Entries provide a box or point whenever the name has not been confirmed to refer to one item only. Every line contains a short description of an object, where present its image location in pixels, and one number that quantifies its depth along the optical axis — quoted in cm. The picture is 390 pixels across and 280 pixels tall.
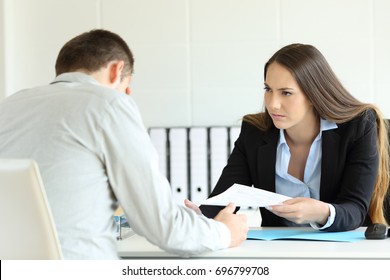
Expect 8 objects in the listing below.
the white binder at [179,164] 803
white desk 328
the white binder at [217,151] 801
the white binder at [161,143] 806
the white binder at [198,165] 801
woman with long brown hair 446
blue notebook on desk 376
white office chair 252
